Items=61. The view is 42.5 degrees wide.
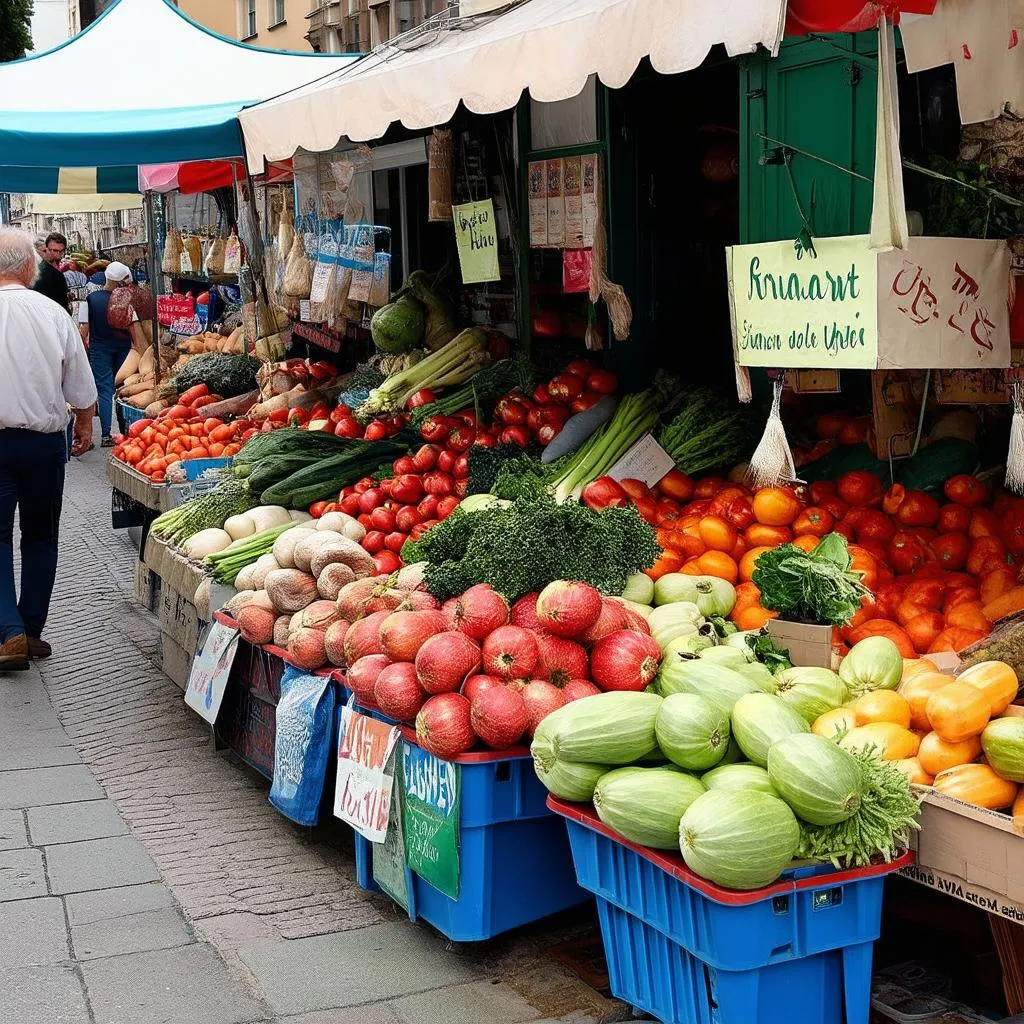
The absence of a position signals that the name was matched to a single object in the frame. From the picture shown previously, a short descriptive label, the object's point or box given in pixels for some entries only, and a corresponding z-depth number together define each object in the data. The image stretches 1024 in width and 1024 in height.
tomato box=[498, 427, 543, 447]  6.48
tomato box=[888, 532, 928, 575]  4.72
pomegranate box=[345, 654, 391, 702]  4.29
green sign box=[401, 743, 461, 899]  3.92
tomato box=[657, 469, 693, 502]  5.70
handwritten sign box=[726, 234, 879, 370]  3.86
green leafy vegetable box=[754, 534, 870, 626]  3.98
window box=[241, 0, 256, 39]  25.48
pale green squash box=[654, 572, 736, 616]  4.67
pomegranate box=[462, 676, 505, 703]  3.87
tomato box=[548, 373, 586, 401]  6.58
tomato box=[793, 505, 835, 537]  4.94
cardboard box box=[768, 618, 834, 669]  3.96
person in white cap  15.52
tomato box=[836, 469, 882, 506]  5.05
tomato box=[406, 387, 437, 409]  7.48
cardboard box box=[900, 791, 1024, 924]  3.07
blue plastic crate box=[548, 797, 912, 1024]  3.10
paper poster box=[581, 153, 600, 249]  6.54
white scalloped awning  3.96
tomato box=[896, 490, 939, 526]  4.85
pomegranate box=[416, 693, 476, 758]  3.84
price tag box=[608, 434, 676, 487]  5.78
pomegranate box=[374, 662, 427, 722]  4.06
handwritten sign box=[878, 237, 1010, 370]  3.85
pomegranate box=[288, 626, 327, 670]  4.90
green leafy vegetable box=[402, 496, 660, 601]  4.39
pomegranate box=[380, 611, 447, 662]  4.21
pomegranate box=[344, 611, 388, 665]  4.50
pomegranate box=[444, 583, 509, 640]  4.14
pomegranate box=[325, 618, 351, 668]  4.79
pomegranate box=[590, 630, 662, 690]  3.93
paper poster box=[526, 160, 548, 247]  7.00
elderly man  7.05
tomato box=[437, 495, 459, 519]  6.21
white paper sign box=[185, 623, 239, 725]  5.69
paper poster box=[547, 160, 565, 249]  6.85
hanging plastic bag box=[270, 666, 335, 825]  4.80
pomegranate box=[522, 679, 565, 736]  3.82
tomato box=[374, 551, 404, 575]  5.93
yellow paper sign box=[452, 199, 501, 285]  6.93
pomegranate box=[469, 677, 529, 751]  3.79
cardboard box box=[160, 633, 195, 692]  6.74
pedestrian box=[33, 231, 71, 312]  12.26
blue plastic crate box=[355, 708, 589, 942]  3.90
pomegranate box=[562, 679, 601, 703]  3.89
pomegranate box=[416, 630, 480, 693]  3.98
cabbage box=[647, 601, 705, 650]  4.29
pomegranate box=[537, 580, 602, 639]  4.00
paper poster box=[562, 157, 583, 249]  6.71
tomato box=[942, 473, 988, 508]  4.83
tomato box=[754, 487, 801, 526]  5.02
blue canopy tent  7.54
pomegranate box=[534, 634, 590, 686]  4.01
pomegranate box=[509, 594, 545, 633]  4.20
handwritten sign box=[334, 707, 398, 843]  4.27
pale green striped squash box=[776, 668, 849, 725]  3.75
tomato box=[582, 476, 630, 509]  5.51
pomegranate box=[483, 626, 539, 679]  3.96
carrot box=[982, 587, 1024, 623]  4.26
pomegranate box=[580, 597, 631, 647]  4.09
